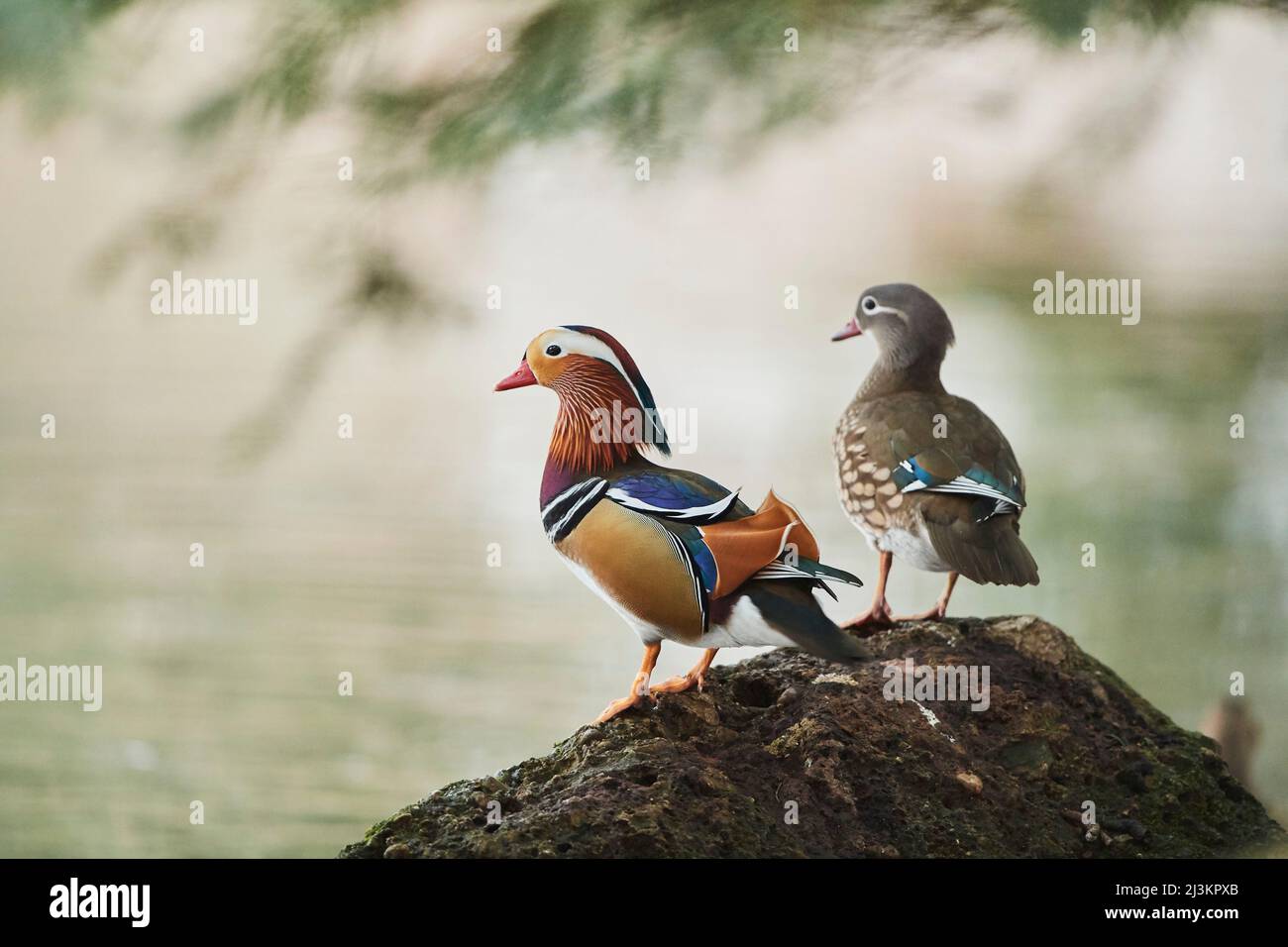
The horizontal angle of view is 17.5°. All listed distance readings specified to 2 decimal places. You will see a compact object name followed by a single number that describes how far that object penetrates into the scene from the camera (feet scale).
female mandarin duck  10.16
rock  9.75
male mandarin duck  9.94
